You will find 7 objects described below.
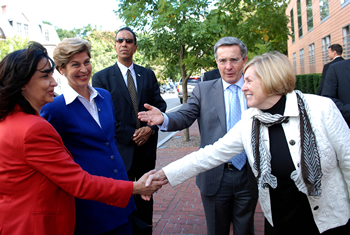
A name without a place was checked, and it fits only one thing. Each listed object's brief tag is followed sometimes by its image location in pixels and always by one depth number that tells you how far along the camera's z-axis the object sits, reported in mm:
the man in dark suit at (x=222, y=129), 2646
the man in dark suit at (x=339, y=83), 3956
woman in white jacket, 1970
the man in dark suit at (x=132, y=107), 3400
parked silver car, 26350
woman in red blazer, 1610
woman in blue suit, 2211
